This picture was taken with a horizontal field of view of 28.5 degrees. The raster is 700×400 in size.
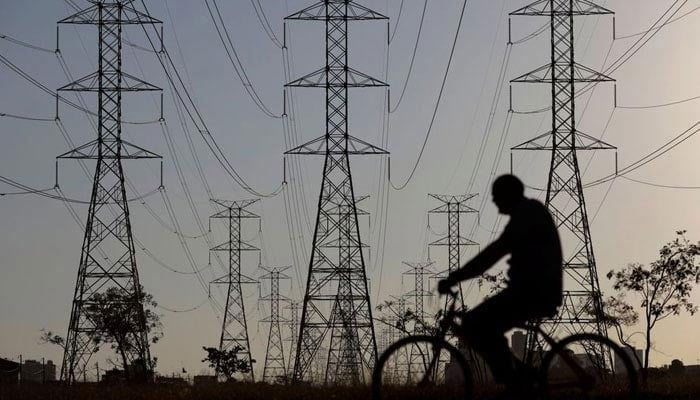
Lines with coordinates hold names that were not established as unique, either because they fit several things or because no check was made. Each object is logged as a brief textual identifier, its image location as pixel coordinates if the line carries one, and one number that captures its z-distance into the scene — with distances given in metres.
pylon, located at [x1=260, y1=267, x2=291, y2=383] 126.25
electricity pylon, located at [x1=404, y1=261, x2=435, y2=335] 128.81
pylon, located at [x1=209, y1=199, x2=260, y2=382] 94.48
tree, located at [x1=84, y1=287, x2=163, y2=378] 71.19
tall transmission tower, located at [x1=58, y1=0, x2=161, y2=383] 62.19
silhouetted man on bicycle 15.15
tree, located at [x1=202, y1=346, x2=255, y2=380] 82.62
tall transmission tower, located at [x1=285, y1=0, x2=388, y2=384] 63.91
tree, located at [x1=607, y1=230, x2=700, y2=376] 57.75
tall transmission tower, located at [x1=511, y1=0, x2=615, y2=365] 61.06
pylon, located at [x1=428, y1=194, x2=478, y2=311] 98.16
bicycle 16.00
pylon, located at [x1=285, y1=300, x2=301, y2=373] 135.88
